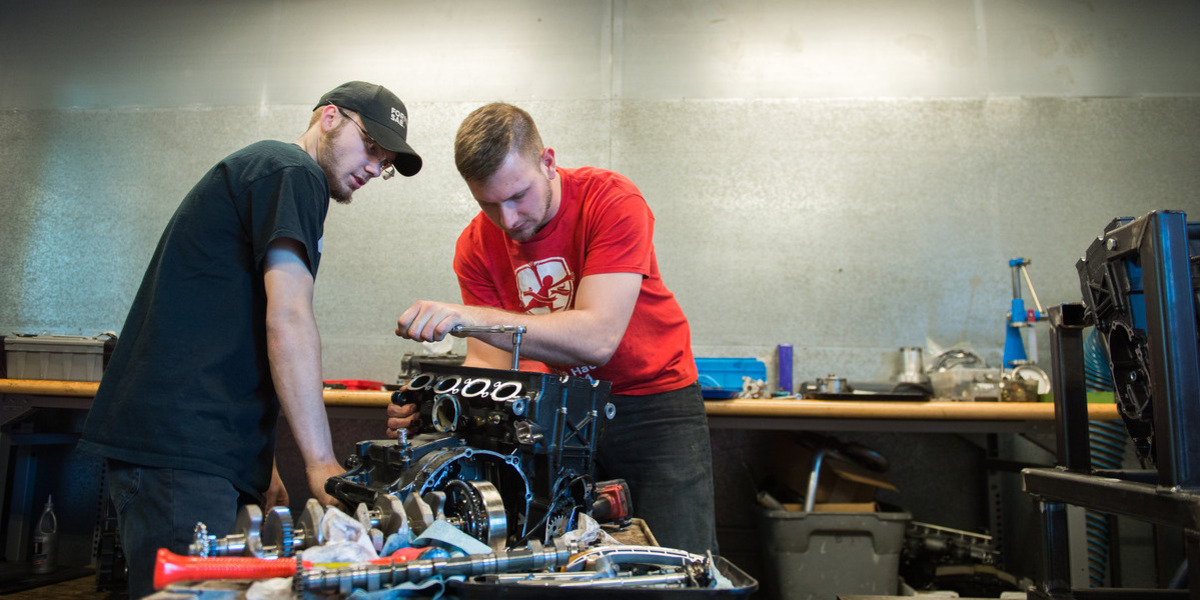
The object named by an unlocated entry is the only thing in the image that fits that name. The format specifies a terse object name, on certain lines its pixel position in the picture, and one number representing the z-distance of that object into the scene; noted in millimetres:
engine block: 1094
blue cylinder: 3330
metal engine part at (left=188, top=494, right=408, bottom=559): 831
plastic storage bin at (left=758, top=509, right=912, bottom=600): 2842
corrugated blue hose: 2795
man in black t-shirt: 1305
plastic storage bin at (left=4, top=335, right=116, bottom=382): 2986
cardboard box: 2918
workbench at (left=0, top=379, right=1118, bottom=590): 2631
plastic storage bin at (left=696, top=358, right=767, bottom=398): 3068
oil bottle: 3258
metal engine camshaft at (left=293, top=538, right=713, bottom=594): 739
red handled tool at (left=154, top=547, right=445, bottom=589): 715
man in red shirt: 1627
